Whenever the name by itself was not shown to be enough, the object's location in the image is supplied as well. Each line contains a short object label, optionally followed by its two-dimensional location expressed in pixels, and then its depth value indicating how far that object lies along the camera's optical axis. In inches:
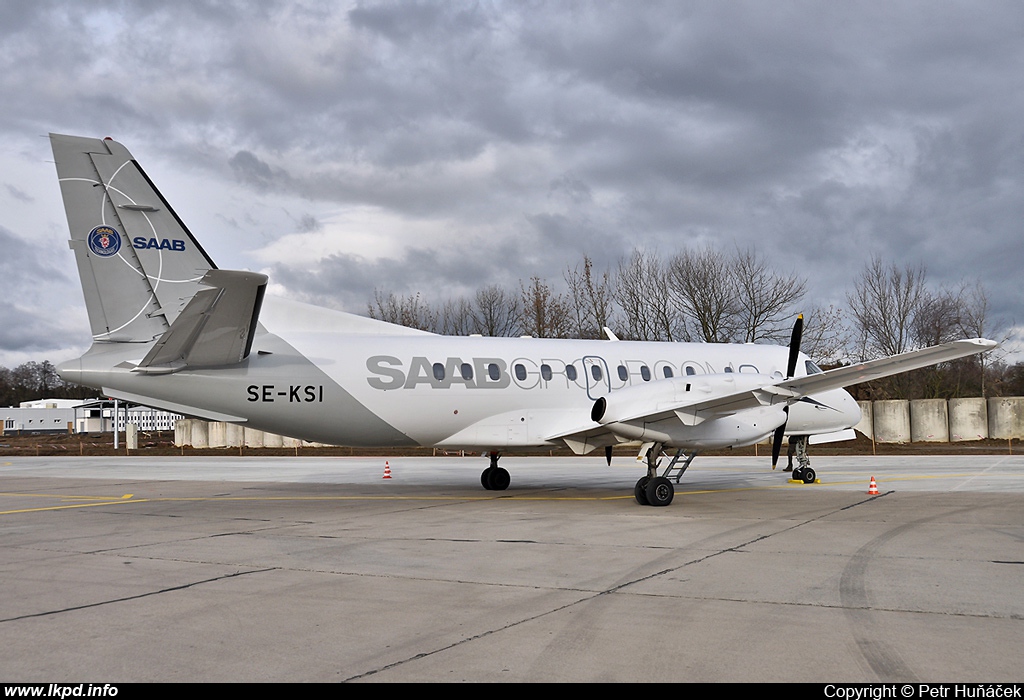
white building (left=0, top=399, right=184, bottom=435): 3312.0
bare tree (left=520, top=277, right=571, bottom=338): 1784.0
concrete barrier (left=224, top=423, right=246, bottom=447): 1801.2
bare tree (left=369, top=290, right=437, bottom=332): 2124.8
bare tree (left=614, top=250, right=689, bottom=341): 1691.7
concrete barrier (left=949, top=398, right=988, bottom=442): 1462.8
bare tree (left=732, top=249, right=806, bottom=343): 1600.6
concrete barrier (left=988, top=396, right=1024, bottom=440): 1456.7
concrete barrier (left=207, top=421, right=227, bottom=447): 1800.0
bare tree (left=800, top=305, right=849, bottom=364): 1577.3
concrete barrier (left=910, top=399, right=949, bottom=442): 1471.5
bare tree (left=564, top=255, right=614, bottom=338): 1769.2
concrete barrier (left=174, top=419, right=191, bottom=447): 1849.2
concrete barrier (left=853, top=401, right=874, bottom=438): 1518.2
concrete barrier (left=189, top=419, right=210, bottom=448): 1817.2
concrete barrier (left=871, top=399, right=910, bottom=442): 1493.6
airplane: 493.0
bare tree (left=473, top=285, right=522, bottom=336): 2037.4
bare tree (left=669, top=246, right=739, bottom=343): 1631.4
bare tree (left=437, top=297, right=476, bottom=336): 2070.6
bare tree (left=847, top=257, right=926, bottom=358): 1855.3
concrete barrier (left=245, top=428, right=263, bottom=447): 1792.6
